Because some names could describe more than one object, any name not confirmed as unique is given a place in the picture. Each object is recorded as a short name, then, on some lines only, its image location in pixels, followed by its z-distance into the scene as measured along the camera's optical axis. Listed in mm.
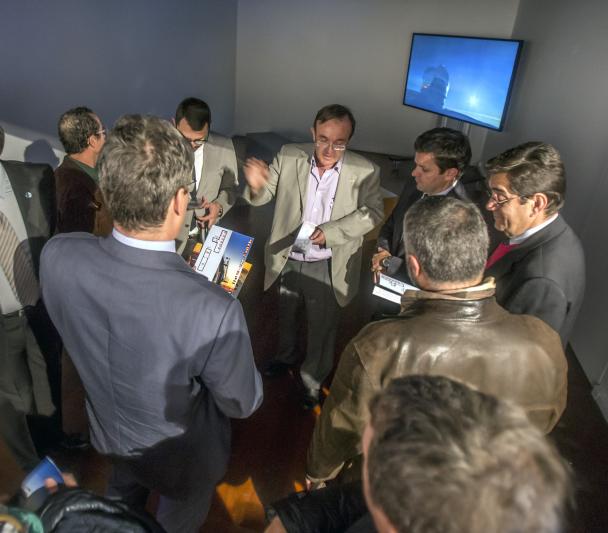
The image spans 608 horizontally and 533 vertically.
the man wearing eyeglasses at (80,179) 1799
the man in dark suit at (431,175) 2039
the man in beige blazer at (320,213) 2074
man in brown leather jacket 1070
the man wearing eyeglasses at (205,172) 2445
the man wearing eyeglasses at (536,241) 1457
